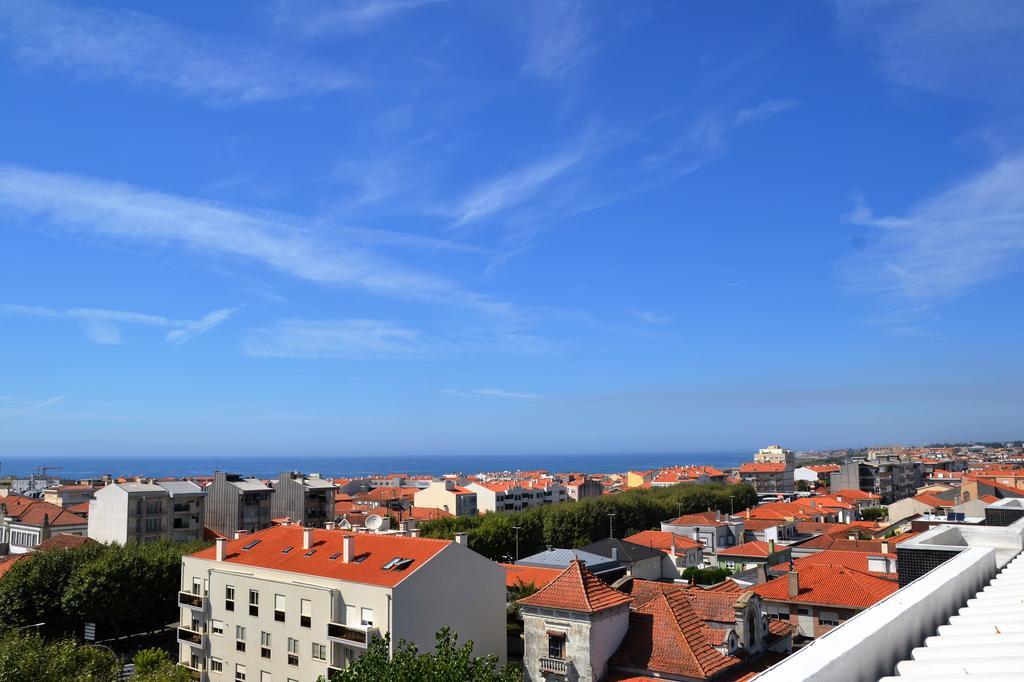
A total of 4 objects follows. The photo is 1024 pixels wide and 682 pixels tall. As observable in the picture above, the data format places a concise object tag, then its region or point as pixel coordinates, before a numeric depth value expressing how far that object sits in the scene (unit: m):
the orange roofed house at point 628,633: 28.73
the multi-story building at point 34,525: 75.75
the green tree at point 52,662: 24.34
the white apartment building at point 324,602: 34.91
